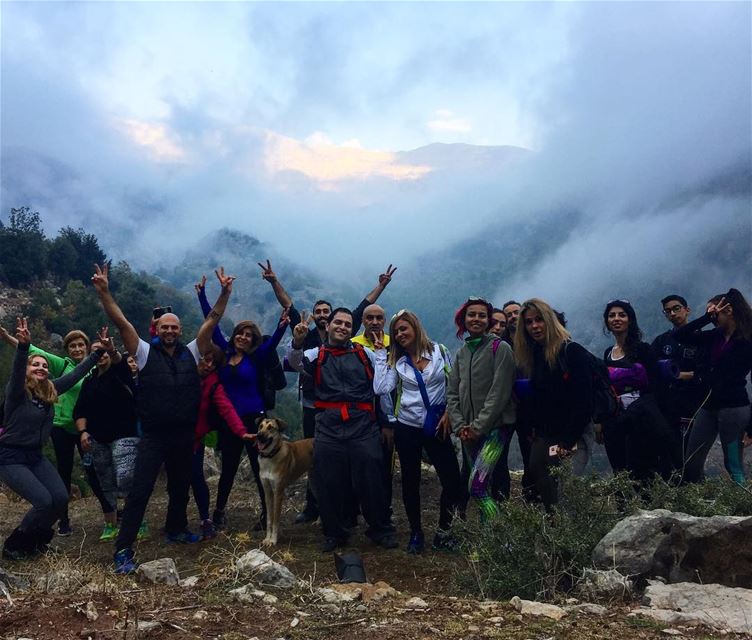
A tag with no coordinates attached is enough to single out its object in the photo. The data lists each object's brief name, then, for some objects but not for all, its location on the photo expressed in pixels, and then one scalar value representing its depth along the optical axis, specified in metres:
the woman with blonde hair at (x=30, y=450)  5.61
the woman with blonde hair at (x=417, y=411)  6.02
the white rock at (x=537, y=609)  3.49
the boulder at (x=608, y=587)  3.90
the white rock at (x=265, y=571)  4.29
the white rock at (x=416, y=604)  3.72
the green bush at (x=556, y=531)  4.21
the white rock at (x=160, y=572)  4.48
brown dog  6.61
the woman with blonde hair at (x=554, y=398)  5.23
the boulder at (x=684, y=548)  4.12
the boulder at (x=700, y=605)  3.39
